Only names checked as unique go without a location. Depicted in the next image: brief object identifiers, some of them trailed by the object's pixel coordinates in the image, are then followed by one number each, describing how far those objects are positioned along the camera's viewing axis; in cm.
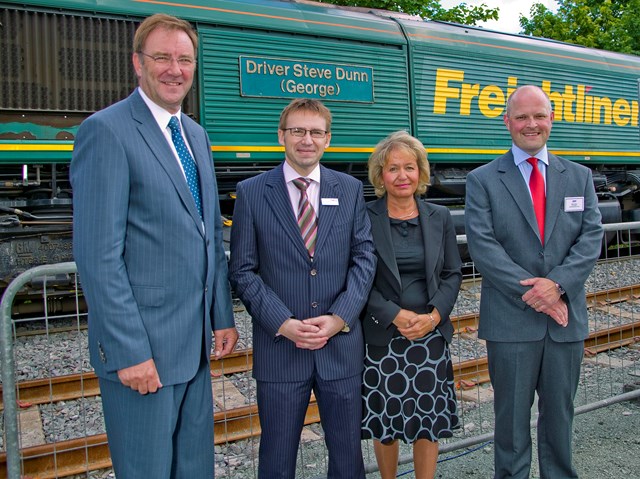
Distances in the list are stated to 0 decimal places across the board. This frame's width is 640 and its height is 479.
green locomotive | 578
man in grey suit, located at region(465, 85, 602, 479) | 278
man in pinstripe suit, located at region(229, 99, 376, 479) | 253
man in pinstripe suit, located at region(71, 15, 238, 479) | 202
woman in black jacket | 273
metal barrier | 256
